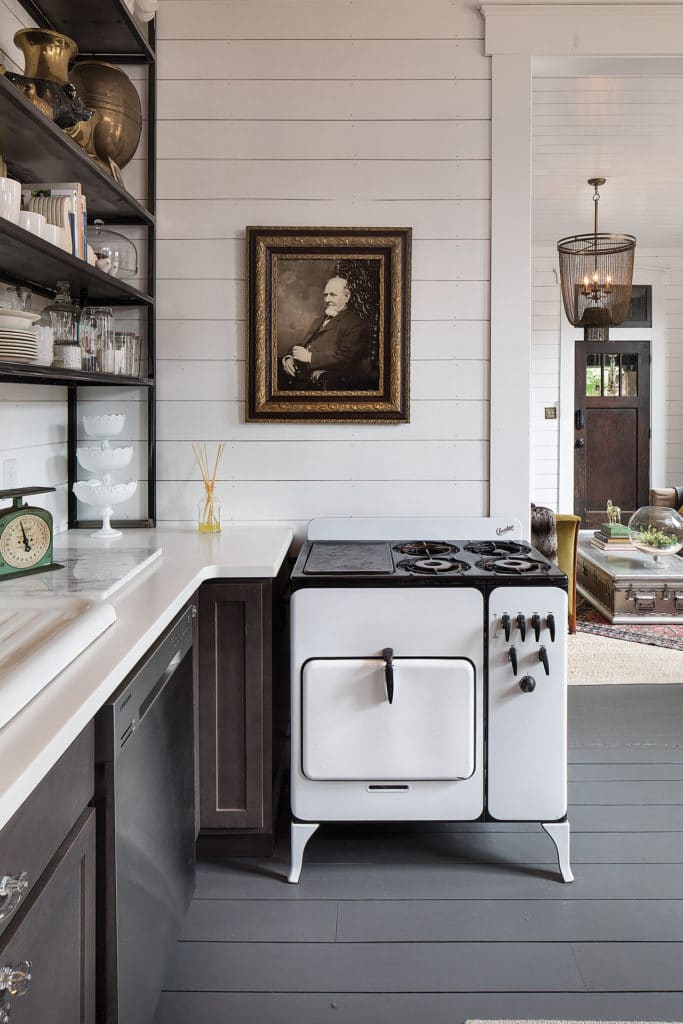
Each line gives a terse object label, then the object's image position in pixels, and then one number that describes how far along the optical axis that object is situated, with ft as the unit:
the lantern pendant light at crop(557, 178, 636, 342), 15.69
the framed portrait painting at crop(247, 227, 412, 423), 9.38
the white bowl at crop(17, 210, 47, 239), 6.22
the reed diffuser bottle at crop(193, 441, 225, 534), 9.48
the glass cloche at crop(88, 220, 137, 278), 9.16
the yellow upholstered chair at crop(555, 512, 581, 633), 16.38
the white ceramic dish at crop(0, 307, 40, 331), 6.04
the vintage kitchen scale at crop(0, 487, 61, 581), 6.64
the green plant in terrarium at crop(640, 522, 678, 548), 17.30
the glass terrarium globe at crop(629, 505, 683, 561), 17.31
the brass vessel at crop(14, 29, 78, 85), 6.90
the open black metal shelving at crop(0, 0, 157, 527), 6.02
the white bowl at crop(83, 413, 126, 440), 8.89
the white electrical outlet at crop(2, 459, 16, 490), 7.66
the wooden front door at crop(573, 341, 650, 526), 25.20
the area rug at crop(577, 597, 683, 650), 15.33
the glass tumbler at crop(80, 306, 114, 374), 8.15
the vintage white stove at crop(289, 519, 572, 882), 7.37
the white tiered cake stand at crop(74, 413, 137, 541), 8.43
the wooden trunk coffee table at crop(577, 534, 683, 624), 16.72
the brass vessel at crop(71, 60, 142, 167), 8.30
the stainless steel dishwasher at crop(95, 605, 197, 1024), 4.38
